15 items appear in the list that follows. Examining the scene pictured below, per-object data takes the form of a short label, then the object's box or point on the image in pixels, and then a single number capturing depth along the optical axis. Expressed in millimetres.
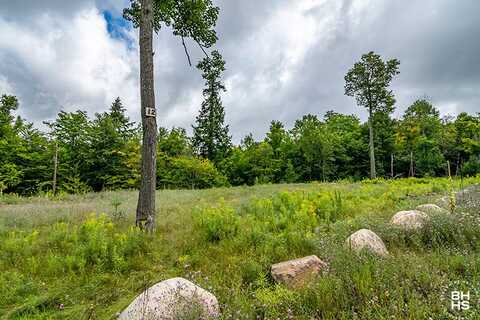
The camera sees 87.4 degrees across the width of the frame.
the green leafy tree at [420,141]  30391
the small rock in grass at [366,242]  3215
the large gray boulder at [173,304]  2184
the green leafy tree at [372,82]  24031
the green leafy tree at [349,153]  32281
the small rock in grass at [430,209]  4488
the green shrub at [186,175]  26616
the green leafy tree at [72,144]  23875
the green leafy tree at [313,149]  28609
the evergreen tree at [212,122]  32312
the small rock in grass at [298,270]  2773
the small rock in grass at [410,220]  3973
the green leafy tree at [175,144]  29281
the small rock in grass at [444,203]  5386
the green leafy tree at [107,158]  24125
